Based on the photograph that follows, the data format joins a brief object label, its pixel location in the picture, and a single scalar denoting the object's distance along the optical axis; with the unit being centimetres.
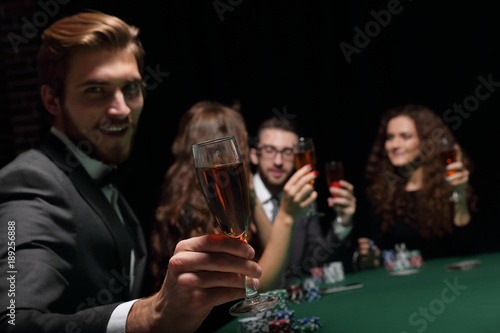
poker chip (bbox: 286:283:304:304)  230
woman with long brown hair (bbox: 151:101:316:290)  224
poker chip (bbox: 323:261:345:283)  293
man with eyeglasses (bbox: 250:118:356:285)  333
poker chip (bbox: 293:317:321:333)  161
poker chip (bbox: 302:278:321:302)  230
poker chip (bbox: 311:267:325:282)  303
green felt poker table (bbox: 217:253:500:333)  156
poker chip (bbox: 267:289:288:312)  201
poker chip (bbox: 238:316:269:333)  159
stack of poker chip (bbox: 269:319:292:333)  158
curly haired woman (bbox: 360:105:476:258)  371
